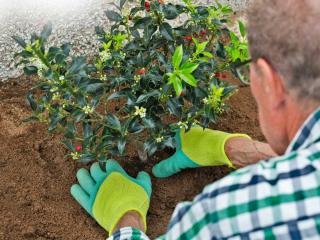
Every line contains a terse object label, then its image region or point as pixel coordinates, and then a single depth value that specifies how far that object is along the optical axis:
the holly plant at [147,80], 1.83
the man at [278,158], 1.02
